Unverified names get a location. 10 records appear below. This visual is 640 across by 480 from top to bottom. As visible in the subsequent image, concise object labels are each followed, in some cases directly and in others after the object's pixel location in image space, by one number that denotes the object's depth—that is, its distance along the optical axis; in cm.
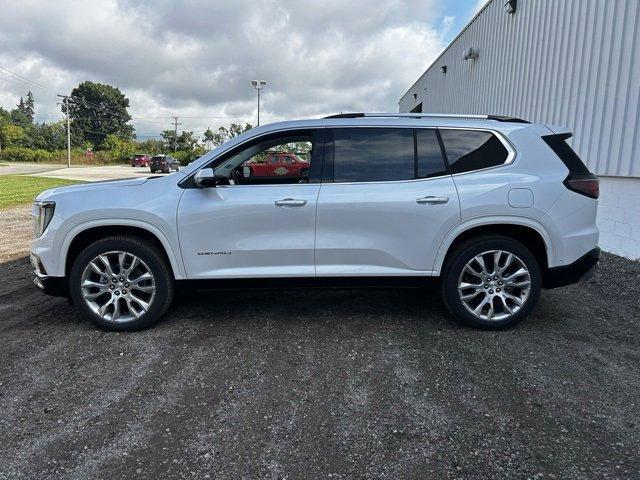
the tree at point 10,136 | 7756
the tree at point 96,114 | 9394
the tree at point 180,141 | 8488
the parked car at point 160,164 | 4144
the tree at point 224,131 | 8152
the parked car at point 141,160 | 5514
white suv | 390
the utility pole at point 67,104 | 5940
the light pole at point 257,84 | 3456
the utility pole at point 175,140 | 8656
